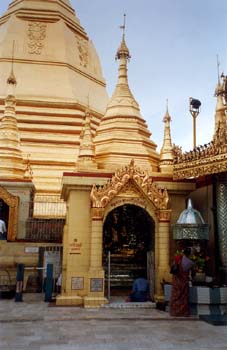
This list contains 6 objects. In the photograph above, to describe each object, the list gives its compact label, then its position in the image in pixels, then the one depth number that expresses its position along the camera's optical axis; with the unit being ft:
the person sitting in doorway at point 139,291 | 39.47
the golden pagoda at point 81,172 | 40.27
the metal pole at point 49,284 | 41.19
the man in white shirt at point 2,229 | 51.76
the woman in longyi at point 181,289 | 34.09
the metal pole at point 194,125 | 60.62
